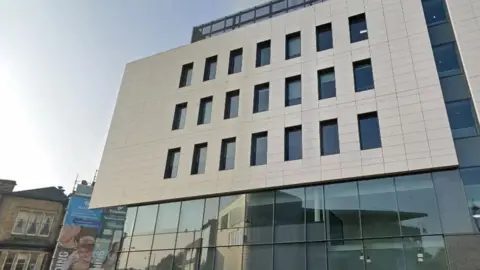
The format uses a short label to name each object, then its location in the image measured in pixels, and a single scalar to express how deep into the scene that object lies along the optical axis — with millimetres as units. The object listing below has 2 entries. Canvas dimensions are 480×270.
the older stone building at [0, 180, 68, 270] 34062
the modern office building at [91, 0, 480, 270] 14773
